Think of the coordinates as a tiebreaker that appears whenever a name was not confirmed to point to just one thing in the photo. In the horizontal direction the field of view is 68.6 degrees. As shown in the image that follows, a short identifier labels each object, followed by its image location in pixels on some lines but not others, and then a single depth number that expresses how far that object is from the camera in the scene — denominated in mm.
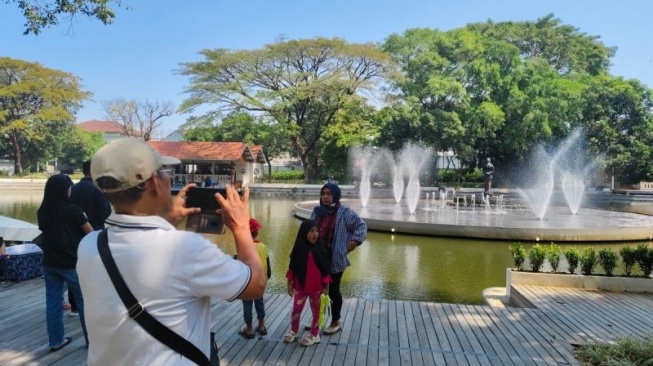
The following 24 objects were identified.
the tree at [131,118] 45719
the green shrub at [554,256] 7379
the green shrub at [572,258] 7363
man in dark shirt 4348
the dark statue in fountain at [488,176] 21233
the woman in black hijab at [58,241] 3988
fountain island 13445
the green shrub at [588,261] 7266
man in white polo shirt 1395
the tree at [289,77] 35031
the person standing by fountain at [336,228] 4598
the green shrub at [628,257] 7410
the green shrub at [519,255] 7421
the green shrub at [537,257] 7387
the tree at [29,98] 41344
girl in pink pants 4320
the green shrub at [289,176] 43062
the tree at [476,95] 34062
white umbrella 7817
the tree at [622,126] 34531
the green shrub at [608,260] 7281
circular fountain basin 13227
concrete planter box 7059
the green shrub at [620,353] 3987
